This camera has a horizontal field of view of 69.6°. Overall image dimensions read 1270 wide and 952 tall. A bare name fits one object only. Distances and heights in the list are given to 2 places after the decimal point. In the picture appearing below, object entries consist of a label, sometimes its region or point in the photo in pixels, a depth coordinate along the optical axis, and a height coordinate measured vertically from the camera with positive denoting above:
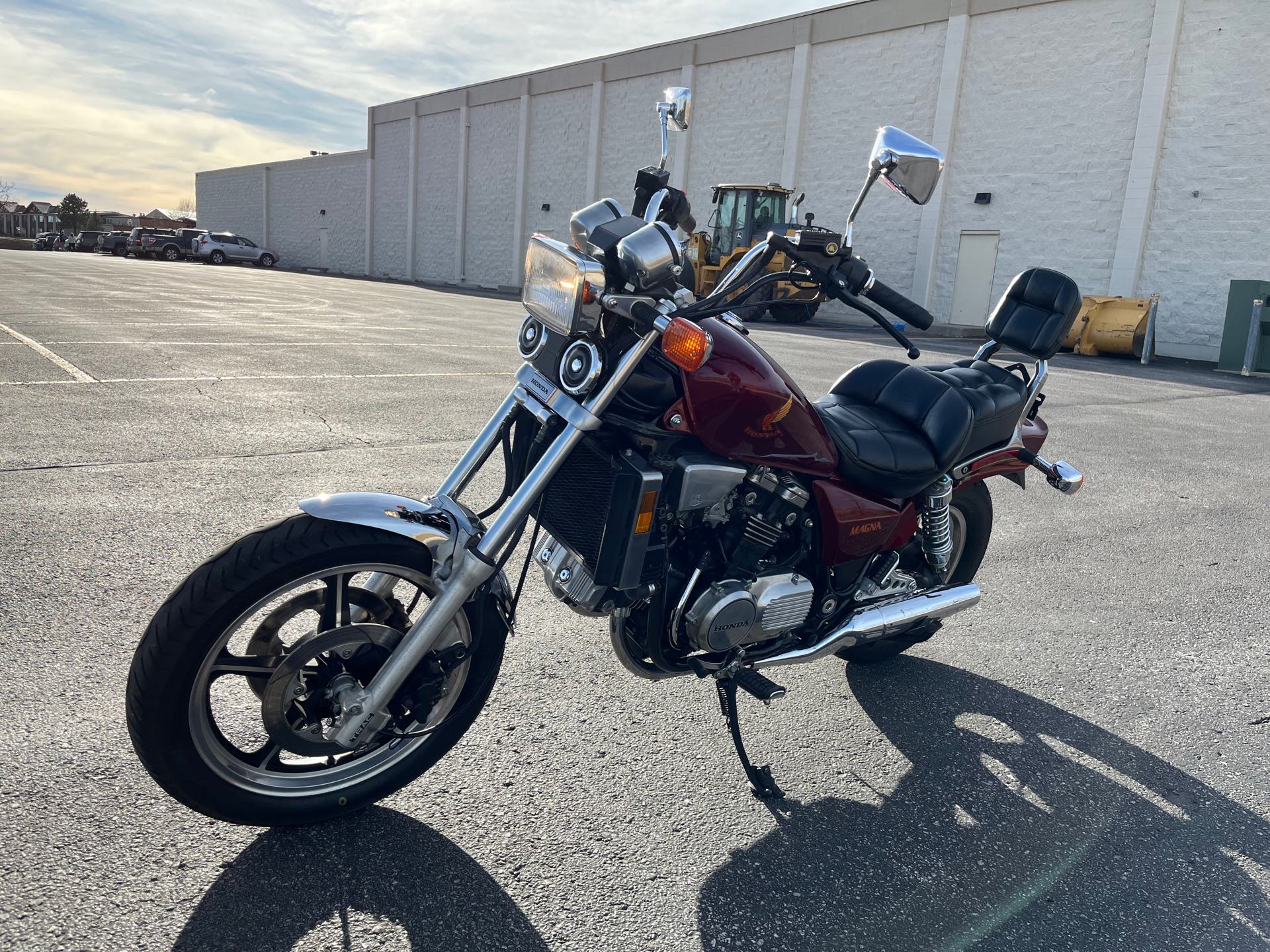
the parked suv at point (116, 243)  50.88 +1.02
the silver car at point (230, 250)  46.34 +0.98
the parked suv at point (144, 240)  48.62 +1.22
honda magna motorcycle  2.23 -0.67
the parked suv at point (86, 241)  54.19 +1.03
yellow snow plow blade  18.17 +0.12
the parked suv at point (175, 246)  48.12 +0.98
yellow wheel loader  24.38 +2.24
